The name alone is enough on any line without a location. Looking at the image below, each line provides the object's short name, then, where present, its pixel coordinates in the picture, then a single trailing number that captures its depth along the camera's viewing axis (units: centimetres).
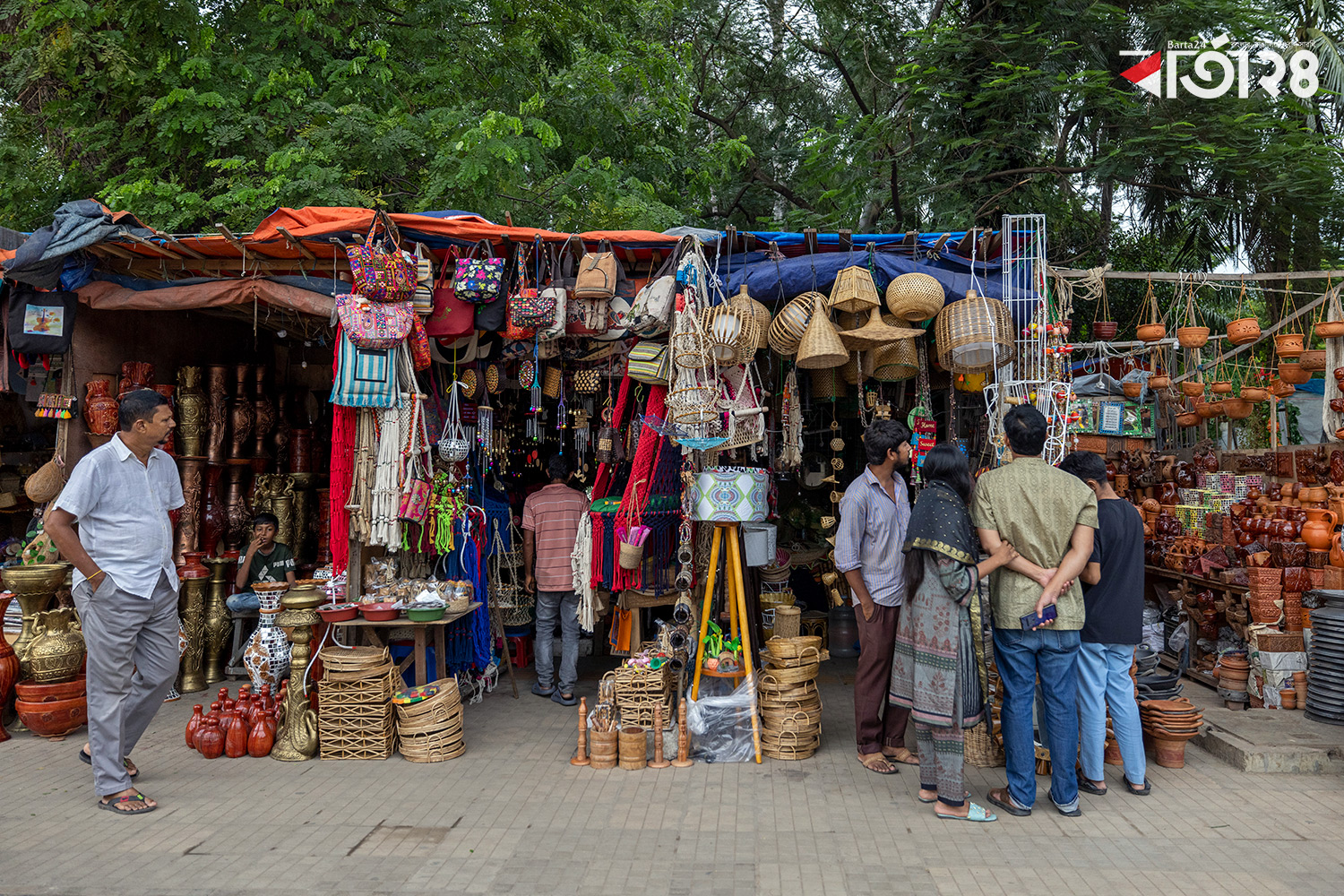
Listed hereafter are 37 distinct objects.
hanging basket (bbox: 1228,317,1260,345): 604
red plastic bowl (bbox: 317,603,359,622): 480
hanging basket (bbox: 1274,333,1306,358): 626
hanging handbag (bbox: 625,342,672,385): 500
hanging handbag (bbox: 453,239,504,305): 500
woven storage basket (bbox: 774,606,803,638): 541
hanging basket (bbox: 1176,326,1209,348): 635
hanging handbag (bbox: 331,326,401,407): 485
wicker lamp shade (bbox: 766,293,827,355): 479
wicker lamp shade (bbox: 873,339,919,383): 516
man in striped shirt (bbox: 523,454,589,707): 564
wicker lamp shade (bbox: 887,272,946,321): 465
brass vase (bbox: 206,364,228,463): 638
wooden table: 487
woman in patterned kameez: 356
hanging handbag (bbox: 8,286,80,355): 515
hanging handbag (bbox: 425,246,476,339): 513
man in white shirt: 384
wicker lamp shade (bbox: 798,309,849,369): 457
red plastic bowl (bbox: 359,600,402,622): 484
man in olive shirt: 356
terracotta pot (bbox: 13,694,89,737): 486
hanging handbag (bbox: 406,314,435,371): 501
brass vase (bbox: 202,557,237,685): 612
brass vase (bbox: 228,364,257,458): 650
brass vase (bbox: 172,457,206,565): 611
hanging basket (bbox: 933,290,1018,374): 467
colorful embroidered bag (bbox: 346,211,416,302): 474
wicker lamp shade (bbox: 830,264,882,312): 466
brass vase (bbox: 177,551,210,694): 591
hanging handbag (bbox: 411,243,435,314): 503
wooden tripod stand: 464
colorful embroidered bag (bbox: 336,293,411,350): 475
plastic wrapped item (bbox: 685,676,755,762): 454
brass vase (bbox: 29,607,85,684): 490
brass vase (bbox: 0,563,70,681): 494
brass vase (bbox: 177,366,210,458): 625
